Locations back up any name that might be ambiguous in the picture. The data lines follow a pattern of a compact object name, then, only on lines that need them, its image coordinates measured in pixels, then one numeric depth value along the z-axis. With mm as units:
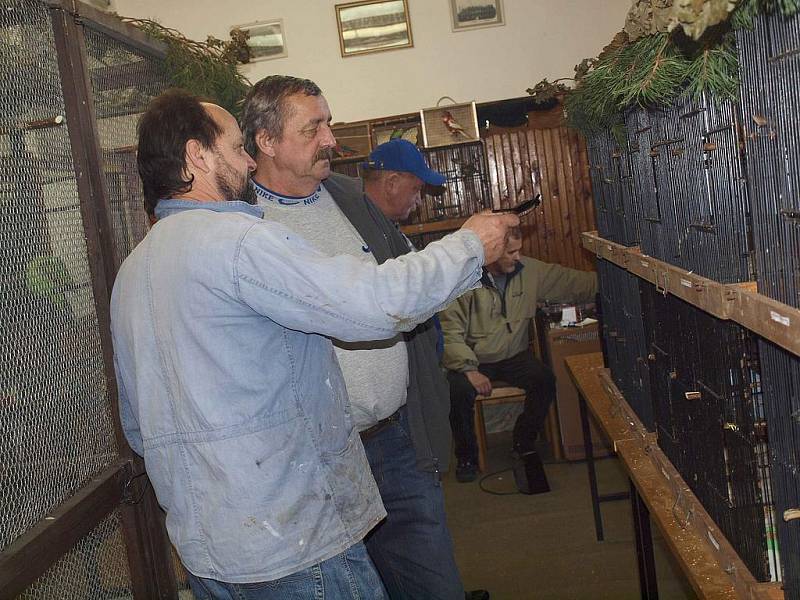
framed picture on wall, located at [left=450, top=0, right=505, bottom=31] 6809
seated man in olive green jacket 5699
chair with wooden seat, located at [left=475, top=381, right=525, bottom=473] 5844
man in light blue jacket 1566
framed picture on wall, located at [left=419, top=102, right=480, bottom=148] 6691
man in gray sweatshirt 2514
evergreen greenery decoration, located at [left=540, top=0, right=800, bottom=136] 1526
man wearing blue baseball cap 3480
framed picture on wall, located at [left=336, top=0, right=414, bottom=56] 6809
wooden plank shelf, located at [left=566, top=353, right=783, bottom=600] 1907
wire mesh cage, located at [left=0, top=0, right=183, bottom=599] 1690
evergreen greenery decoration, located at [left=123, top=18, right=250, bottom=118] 2887
